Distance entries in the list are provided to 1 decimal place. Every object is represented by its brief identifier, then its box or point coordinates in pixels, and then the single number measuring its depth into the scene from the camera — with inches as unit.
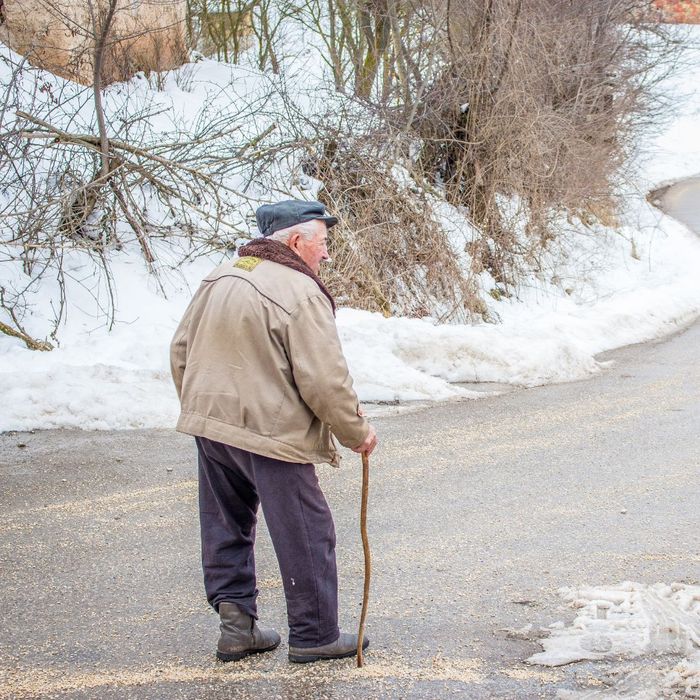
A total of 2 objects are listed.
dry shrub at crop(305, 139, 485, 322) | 448.1
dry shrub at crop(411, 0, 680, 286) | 539.8
